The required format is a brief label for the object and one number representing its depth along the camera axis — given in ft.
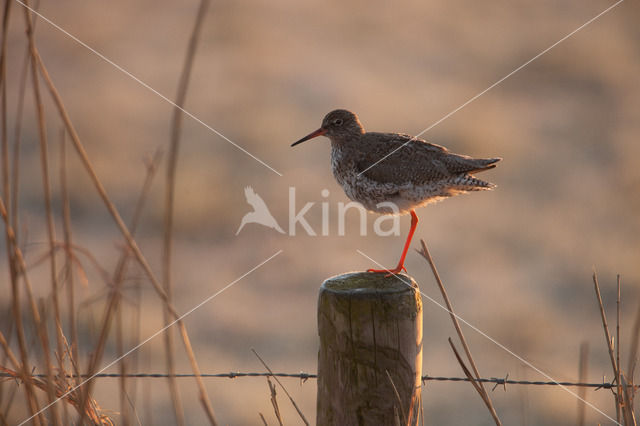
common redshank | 35.91
